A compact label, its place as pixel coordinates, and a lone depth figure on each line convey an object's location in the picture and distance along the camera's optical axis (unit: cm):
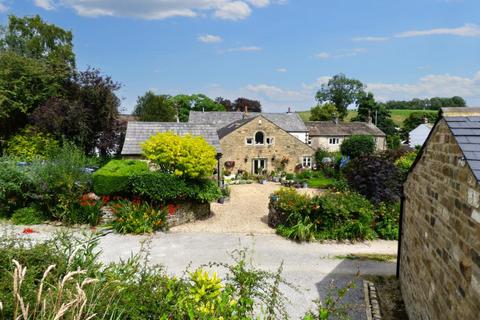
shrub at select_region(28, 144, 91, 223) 1284
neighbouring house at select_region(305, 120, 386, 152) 4062
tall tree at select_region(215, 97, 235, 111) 7875
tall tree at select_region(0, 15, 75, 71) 3173
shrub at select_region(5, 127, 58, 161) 2088
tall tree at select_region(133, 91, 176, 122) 4187
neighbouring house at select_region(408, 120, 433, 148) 4619
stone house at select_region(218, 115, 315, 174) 2798
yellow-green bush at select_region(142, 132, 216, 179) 1388
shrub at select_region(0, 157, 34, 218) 1292
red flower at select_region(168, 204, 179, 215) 1361
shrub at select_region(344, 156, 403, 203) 1413
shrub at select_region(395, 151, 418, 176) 2402
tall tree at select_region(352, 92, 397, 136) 6400
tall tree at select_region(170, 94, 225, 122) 7525
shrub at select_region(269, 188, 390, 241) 1251
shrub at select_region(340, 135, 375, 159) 3085
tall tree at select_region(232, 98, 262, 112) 7738
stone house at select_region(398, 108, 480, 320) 385
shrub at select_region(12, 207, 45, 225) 1301
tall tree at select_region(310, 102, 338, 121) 6456
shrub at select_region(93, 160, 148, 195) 1325
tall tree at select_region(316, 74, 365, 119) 8394
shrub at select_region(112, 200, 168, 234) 1254
